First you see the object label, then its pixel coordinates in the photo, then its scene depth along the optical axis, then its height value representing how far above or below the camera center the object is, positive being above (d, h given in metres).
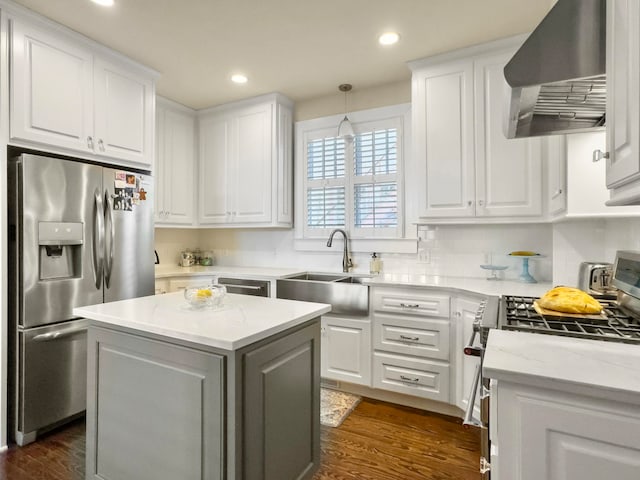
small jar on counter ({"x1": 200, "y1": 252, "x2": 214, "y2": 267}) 4.09 -0.22
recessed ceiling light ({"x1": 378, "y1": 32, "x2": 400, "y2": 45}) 2.42 +1.38
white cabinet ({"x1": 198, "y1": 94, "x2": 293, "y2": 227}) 3.46 +0.76
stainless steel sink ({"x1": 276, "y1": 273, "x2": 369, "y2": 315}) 2.70 -0.42
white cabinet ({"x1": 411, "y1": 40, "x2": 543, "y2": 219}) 2.45 +0.67
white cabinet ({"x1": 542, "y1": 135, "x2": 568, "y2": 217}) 1.94 +0.39
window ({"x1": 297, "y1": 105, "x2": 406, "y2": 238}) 3.21 +0.57
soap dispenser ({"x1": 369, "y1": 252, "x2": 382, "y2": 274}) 3.18 -0.23
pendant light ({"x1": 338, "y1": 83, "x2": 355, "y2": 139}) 3.07 +0.96
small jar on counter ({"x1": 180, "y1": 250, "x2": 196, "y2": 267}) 3.98 -0.22
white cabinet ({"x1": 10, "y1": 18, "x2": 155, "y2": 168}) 2.12 +0.95
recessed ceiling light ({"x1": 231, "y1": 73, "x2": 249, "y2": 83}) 3.04 +1.39
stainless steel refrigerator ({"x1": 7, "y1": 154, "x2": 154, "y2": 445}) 2.09 -0.19
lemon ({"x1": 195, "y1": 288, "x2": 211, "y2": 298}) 1.70 -0.25
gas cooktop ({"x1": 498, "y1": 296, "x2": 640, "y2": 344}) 1.13 -0.30
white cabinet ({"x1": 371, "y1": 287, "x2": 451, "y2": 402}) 2.46 -0.72
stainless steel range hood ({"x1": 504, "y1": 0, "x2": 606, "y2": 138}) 1.10 +0.57
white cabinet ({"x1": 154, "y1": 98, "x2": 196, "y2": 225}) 3.49 +0.77
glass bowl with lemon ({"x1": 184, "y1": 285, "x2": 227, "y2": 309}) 1.70 -0.27
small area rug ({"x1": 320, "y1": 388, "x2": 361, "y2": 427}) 2.45 -1.23
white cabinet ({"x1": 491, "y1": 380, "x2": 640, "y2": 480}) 0.80 -0.47
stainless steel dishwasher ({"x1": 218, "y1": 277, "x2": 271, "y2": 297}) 3.11 -0.41
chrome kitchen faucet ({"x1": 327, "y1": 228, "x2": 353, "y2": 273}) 3.31 -0.14
